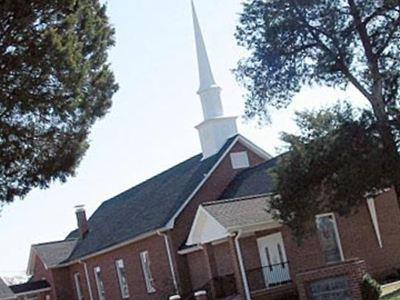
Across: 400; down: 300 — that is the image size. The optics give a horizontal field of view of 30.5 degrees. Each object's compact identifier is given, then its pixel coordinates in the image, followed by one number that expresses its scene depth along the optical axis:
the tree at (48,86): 13.30
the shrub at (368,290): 18.22
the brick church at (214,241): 24.97
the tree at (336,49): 18.66
